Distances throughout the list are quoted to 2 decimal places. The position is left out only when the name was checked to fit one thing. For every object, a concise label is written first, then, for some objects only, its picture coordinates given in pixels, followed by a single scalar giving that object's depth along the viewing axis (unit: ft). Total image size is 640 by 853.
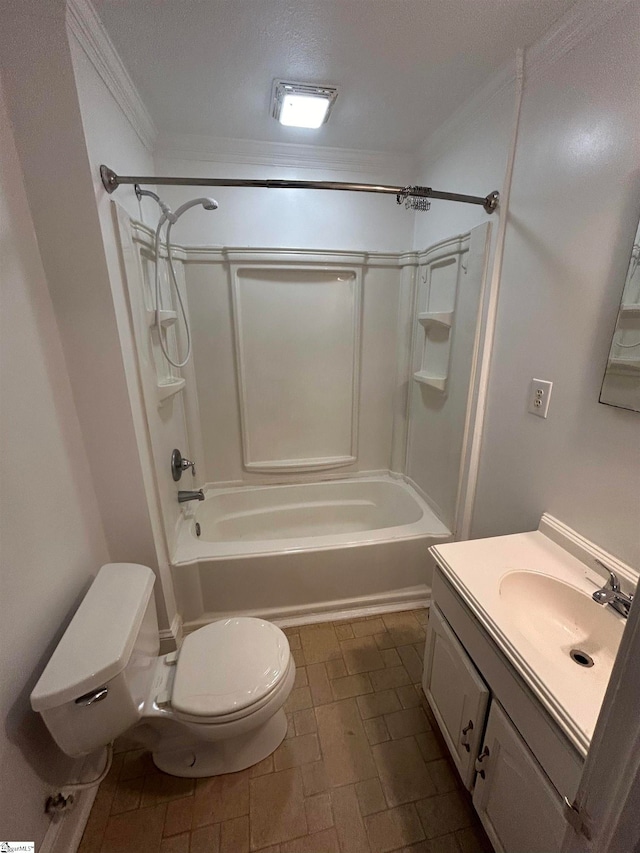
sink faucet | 2.96
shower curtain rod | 4.02
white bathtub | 5.59
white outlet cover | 4.08
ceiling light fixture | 4.55
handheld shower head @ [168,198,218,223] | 4.59
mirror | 3.08
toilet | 3.00
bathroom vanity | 2.40
